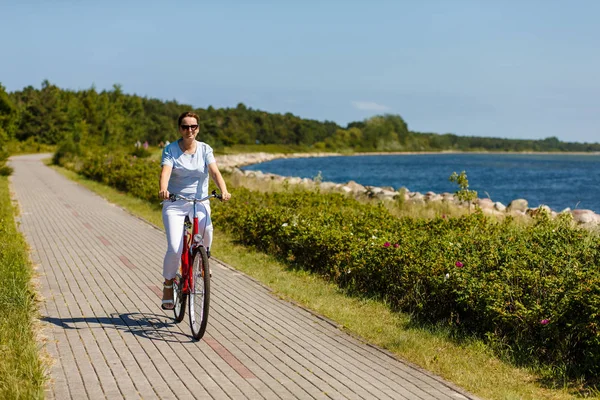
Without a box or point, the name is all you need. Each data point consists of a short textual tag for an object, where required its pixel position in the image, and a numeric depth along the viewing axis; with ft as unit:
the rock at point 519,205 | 80.53
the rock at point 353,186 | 109.60
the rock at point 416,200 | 71.75
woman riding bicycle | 20.95
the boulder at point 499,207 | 82.03
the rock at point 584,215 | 64.10
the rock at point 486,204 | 77.74
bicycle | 20.03
